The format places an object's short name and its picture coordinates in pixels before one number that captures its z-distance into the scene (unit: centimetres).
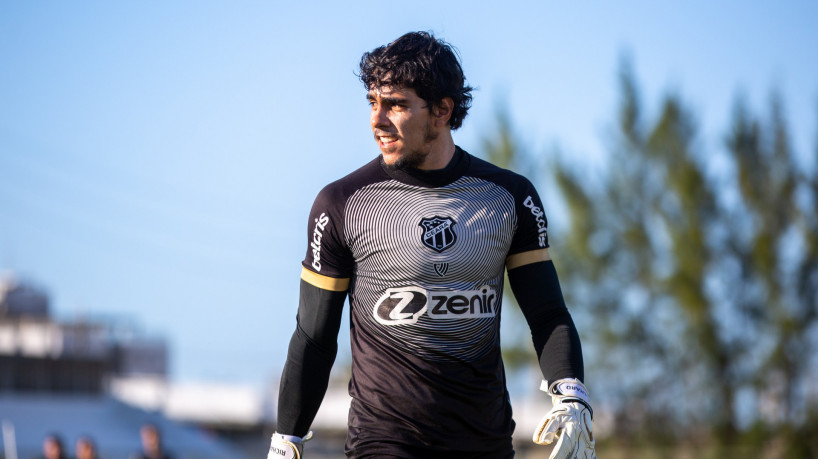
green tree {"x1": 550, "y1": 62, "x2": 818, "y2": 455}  3350
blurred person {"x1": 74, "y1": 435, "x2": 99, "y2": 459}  1434
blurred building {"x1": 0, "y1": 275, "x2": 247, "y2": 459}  3544
